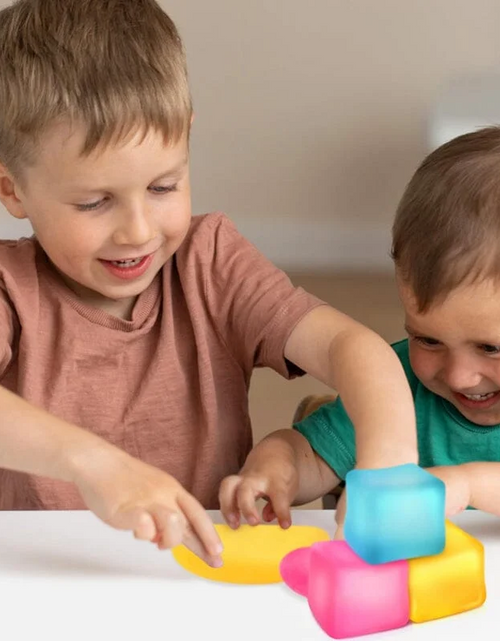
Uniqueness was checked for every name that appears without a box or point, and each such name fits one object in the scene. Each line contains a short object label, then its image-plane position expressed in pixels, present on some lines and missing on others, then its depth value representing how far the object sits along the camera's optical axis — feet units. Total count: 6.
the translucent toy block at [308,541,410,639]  3.12
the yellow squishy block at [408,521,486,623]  3.17
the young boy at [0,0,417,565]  3.59
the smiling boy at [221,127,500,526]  4.05
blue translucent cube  3.09
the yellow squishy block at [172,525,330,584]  3.41
